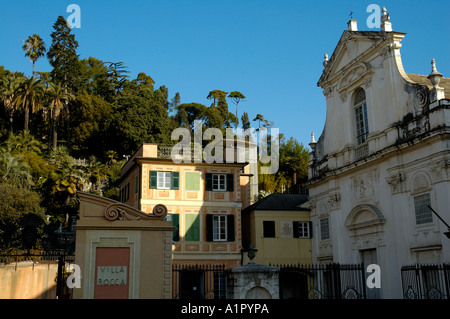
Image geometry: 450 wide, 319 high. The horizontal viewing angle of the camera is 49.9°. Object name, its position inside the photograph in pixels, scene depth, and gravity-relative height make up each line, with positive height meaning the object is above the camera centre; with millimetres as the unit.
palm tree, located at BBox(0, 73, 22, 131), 49281 +18367
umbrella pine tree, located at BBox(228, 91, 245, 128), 79350 +28697
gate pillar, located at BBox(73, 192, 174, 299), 14641 +808
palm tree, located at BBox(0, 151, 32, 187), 33344 +7309
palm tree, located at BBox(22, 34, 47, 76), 58094 +27139
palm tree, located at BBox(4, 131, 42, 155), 42578 +12029
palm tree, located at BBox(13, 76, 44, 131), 48344 +17874
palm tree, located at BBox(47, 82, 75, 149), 49531 +17439
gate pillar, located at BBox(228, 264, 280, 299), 13375 -198
